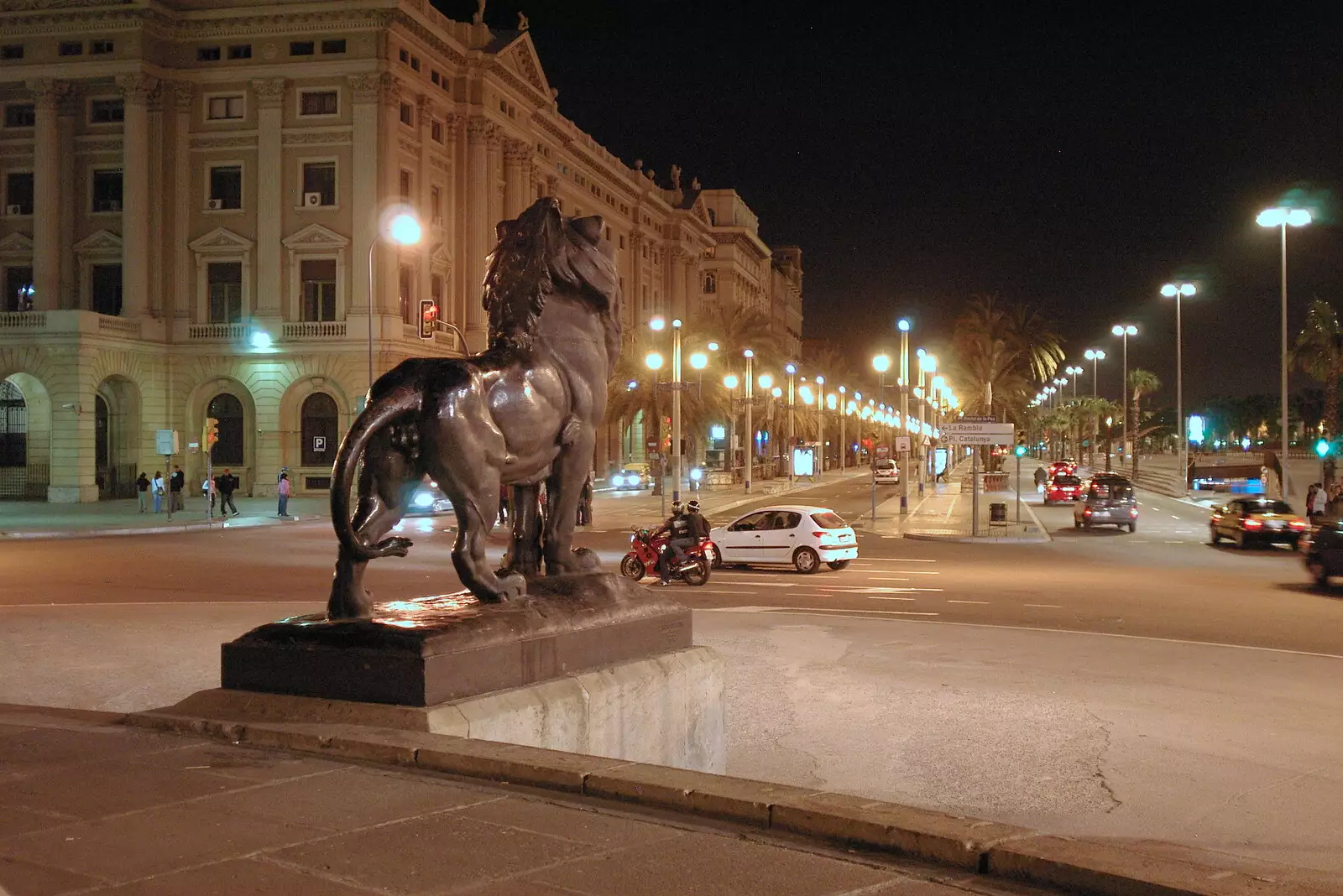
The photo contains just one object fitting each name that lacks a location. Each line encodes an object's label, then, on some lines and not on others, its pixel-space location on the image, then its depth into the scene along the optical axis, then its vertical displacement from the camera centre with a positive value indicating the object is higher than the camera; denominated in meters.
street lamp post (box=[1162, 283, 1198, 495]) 62.56 +4.70
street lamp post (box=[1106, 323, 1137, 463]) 92.75 +9.09
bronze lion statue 7.93 +0.26
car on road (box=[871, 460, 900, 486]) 86.44 -1.04
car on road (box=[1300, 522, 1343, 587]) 22.72 -1.69
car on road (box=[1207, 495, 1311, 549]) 33.62 -1.72
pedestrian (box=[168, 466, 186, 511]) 42.50 -0.96
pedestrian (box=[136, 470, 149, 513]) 44.78 -0.93
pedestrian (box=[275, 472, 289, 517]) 43.44 -1.05
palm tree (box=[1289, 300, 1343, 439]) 62.69 +5.30
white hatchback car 26.91 -1.70
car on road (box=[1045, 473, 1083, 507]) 60.72 -1.56
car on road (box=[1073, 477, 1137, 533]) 41.66 -1.57
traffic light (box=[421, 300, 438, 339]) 37.44 +4.15
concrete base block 7.20 -1.48
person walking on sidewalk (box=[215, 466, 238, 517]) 42.25 -0.92
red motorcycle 23.70 -1.85
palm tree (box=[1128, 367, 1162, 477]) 159.38 +9.43
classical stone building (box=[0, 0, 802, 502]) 55.53 +11.05
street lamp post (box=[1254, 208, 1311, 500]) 43.06 +7.92
